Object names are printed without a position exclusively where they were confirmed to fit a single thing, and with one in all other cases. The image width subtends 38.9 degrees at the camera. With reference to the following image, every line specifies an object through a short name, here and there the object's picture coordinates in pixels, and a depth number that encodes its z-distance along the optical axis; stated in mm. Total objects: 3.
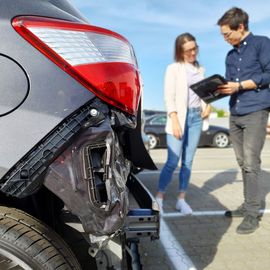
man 3424
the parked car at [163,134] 13500
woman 4008
